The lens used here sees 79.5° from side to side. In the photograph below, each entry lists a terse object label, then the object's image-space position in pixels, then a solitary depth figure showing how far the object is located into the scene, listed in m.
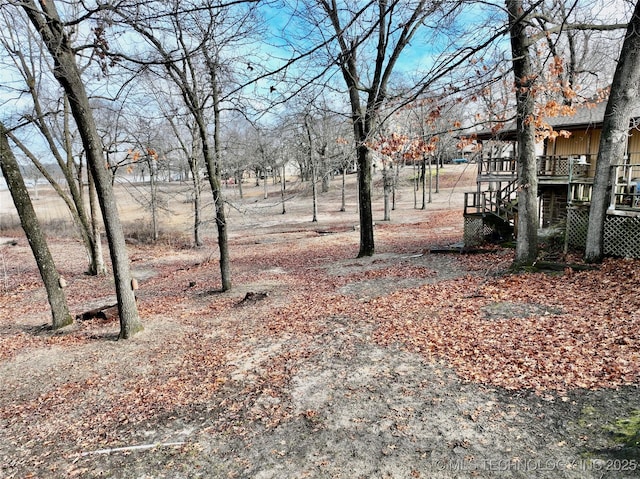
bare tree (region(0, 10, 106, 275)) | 12.77
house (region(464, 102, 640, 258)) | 10.35
